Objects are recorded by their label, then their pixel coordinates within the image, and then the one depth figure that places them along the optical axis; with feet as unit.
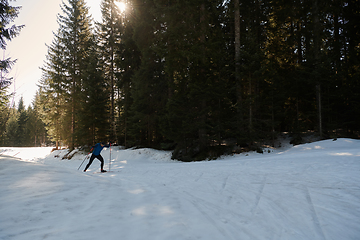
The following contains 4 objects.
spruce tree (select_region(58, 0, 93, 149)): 89.96
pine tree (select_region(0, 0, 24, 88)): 41.41
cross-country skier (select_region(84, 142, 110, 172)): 34.50
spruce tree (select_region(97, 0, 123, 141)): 88.55
